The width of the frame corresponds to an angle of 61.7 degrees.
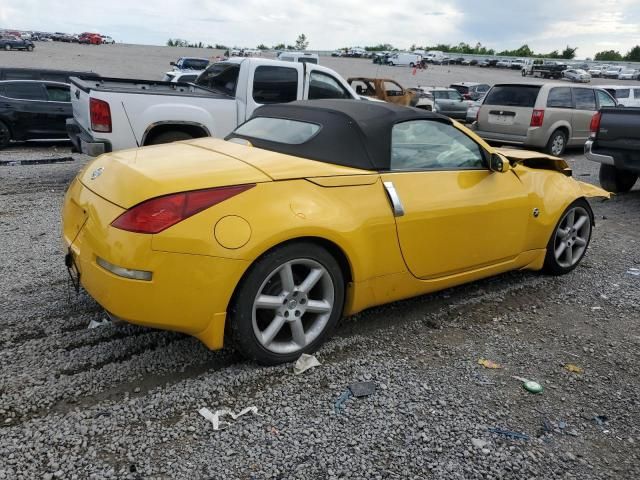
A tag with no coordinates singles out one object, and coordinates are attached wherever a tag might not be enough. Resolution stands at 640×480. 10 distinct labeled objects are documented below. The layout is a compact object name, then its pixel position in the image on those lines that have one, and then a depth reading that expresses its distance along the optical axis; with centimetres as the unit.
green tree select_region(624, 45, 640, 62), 9182
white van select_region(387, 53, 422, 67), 6364
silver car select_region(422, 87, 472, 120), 2025
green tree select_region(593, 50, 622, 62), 9849
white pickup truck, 684
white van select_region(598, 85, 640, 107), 1753
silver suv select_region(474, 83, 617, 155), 1162
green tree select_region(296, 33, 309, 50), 11388
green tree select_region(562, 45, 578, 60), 9838
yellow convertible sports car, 270
